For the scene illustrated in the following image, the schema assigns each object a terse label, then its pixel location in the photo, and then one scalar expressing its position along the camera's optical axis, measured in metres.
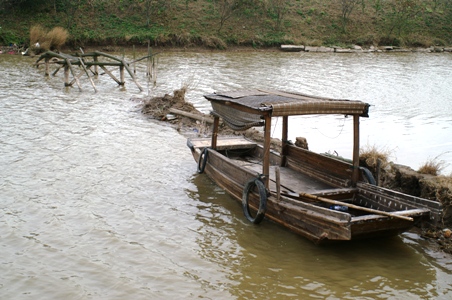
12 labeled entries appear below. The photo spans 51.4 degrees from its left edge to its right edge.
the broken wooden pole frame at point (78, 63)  20.03
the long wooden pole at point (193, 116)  14.64
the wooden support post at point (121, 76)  20.83
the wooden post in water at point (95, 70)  23.39
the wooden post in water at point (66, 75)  20.22
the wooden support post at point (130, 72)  20.27
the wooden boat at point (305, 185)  6.58
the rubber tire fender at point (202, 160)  10.19
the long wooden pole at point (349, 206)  6.35
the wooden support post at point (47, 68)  21.98
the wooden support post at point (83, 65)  19.80
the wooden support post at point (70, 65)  19.70
